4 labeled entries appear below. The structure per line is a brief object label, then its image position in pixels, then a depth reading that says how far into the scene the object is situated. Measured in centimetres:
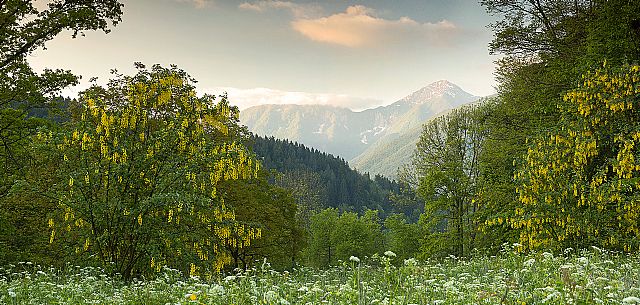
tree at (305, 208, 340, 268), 6222
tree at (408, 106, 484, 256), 3017
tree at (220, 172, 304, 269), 2058
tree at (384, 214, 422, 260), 5259
